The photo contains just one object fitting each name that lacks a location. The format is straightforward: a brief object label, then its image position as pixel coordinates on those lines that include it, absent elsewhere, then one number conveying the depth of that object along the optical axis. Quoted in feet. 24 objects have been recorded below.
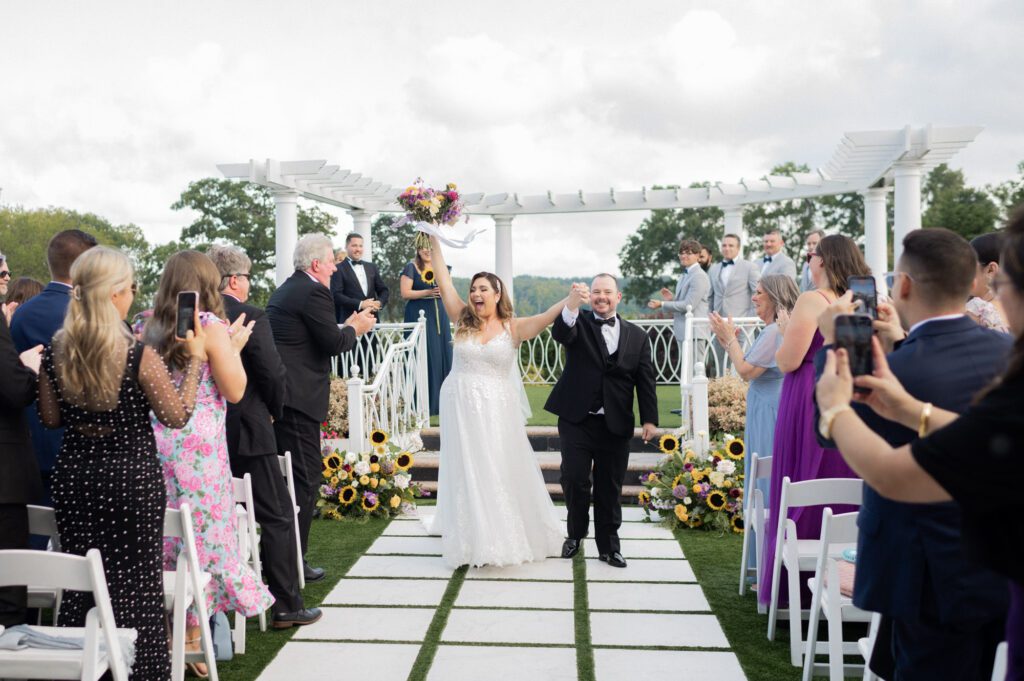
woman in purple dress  13.92
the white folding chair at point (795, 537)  13.07
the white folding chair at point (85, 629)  8.93
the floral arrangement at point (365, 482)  24.93
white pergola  35.58
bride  19.71
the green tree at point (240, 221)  123.13
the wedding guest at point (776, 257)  33.88
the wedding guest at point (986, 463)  5.08
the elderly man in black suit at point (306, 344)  17.62
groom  19.65
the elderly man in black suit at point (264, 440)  14.87
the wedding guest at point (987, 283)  14.46
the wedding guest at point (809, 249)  30.90
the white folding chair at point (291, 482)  17.27
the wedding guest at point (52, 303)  14.20
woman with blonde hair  10.34
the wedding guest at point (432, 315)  33.19
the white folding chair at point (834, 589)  11.60
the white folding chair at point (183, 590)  11.44
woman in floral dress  12.68
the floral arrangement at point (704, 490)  23.34
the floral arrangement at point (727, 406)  29.94
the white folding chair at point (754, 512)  16.44
